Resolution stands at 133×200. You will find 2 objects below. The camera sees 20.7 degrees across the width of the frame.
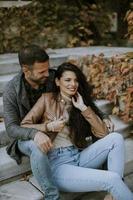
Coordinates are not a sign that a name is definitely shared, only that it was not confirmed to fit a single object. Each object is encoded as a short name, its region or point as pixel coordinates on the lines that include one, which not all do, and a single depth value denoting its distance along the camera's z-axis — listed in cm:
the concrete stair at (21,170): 311
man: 280
